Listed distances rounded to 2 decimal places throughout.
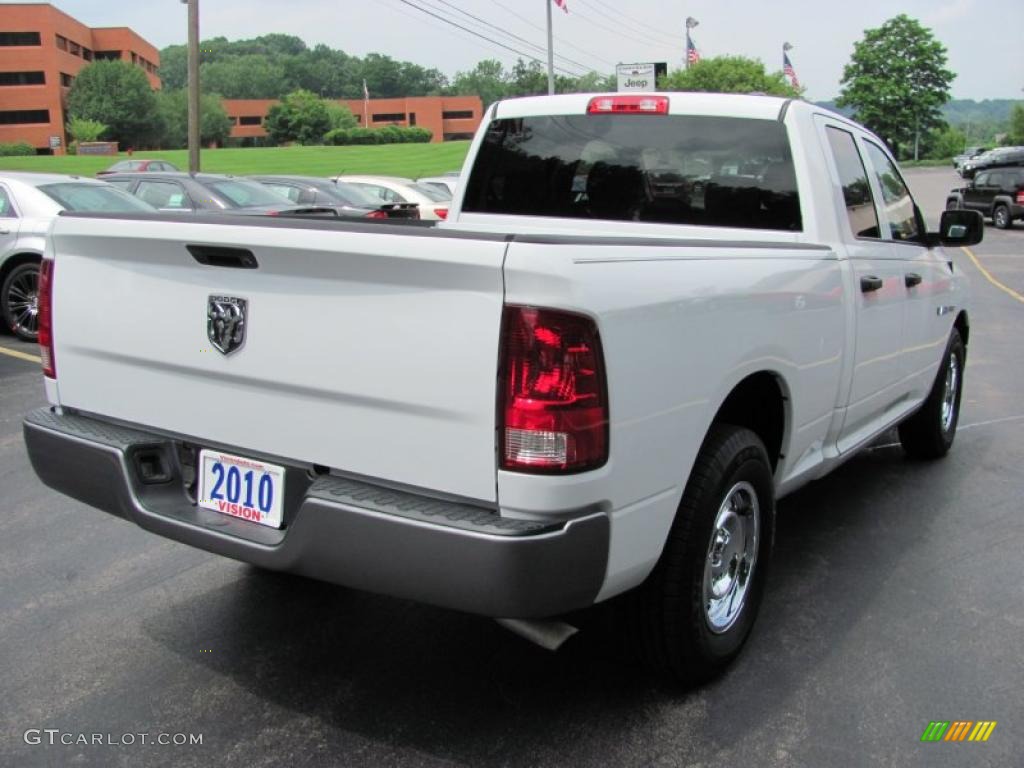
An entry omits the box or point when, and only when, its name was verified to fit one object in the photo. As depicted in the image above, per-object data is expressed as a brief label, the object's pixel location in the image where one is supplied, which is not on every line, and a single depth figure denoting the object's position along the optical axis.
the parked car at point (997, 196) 26.72
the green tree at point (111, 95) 94.31
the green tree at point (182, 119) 107.81
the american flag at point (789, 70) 44.33
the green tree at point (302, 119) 128.88
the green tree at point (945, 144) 91.37
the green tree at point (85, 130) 90.00
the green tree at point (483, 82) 139.50
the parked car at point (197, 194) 13.23
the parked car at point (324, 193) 15.70
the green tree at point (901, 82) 86.94
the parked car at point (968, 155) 61.83
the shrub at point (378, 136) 106.88
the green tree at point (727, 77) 72.75
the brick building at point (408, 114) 133.00
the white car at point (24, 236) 9.38
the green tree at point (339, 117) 129.62
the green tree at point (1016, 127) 93.19
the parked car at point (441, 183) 20.81
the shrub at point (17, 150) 79.88
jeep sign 27.81
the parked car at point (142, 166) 36.38
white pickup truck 2.22
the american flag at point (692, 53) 40.81
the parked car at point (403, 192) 17.09
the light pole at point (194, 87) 21.38
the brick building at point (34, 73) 89.31
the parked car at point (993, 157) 40.45
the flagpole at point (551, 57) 33.28
